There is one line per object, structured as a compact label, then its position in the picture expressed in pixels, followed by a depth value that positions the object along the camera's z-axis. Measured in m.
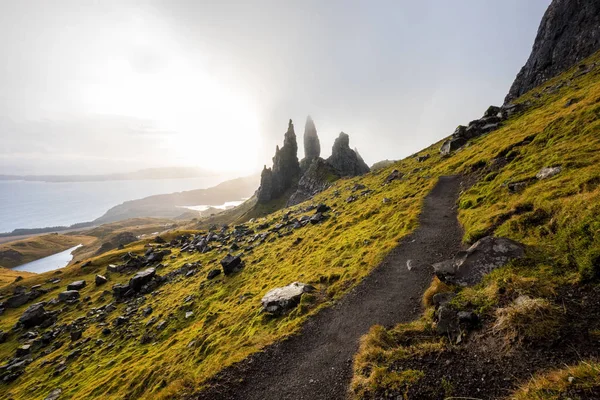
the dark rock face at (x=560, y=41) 86.50
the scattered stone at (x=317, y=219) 46.38
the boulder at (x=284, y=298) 18.97
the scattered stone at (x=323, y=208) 54.00
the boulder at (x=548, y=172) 18.47
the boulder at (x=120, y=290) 45.52
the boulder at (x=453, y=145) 55.41
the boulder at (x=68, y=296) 50.89
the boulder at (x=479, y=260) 11.91
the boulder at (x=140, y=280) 46.19
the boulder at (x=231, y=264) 37.56
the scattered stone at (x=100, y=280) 56.06
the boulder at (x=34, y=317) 43.50
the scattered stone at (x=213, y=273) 38.34
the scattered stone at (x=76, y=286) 55.88
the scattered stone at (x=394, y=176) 55.91
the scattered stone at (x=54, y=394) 24.19
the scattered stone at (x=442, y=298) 11.57
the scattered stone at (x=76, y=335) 34.75
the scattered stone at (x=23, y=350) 35.66
